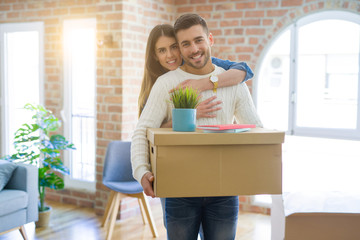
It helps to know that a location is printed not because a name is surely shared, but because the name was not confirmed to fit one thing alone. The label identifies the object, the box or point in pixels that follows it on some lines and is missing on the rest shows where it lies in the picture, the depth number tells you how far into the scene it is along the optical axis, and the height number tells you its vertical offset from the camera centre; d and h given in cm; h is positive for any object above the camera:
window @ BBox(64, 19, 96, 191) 476 +2
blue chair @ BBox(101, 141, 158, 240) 385 -74
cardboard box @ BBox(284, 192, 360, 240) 219 -59
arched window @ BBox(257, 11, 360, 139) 410 +24
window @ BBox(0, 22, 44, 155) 520 +30
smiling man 178 -7
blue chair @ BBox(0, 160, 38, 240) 355 -83
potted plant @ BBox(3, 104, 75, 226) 414 -52
